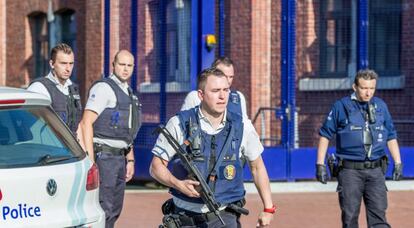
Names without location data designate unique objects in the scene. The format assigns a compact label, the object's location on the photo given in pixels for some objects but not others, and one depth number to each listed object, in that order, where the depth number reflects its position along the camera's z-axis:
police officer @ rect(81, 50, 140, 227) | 17.77
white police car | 12.76
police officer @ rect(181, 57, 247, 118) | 16.89
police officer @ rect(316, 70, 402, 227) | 18.52
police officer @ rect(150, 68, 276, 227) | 12.87
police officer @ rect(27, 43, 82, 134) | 17.02
